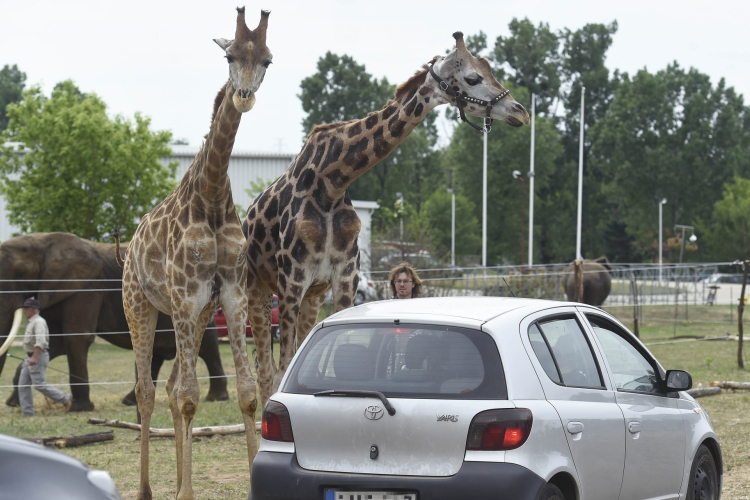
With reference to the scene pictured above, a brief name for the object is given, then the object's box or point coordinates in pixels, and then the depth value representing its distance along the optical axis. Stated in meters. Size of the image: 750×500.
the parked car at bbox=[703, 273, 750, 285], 50.55
